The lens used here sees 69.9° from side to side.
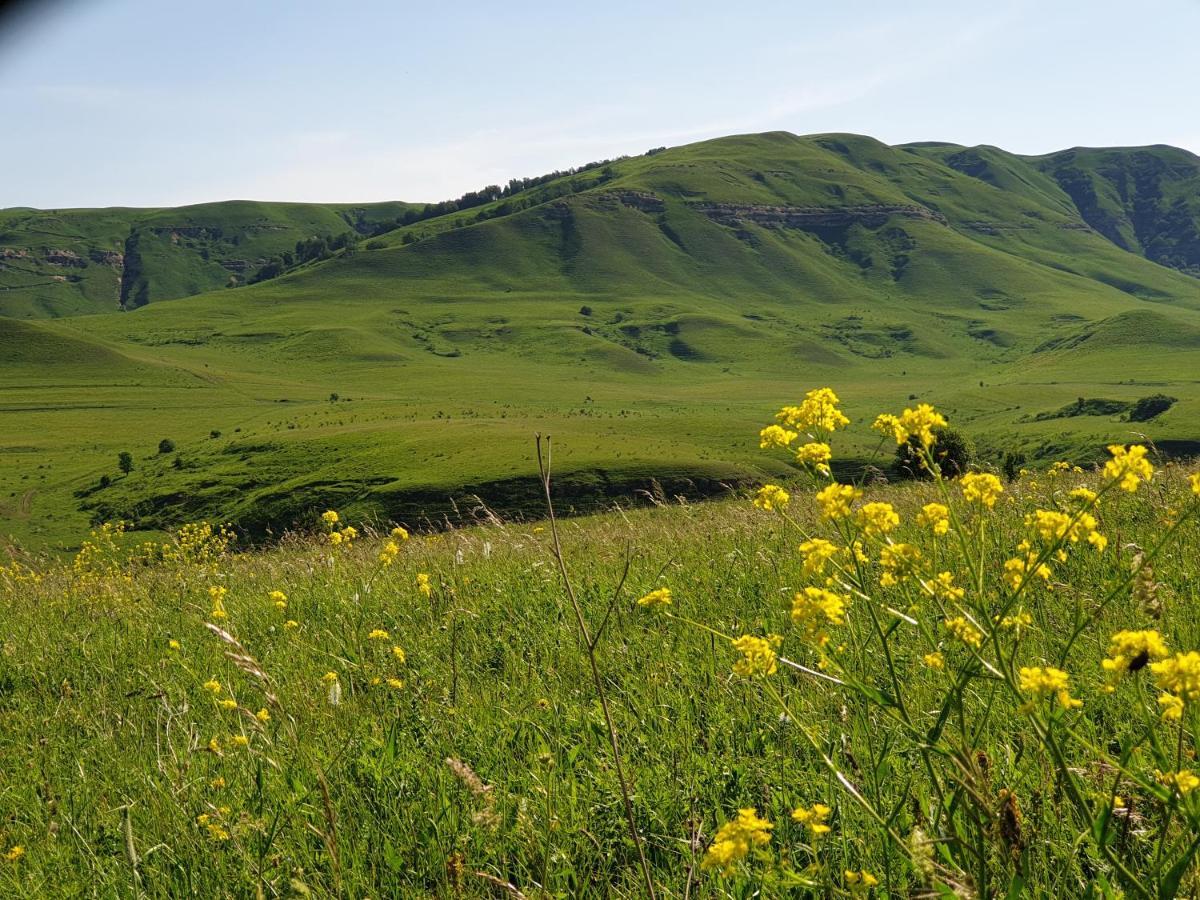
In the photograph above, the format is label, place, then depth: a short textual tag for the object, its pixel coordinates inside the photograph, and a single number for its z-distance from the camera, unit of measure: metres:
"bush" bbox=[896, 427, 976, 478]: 31.64
